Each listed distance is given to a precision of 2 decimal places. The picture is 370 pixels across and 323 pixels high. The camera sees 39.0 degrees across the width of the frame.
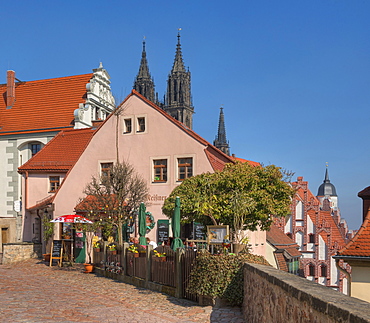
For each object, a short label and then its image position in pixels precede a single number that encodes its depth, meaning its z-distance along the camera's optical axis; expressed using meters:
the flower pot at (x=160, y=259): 15.68
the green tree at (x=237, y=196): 22.03
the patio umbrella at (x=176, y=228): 16.12
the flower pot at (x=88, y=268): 21.23
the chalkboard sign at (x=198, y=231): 25.39
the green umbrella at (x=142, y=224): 19.50
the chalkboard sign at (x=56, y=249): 23.82
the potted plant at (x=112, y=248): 19.98
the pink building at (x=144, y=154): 27.34
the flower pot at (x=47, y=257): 25.65
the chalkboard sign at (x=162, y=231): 26.88
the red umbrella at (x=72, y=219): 22.75
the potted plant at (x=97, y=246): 21.53
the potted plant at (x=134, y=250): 17.79
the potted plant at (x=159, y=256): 15.73
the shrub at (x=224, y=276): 11.95
